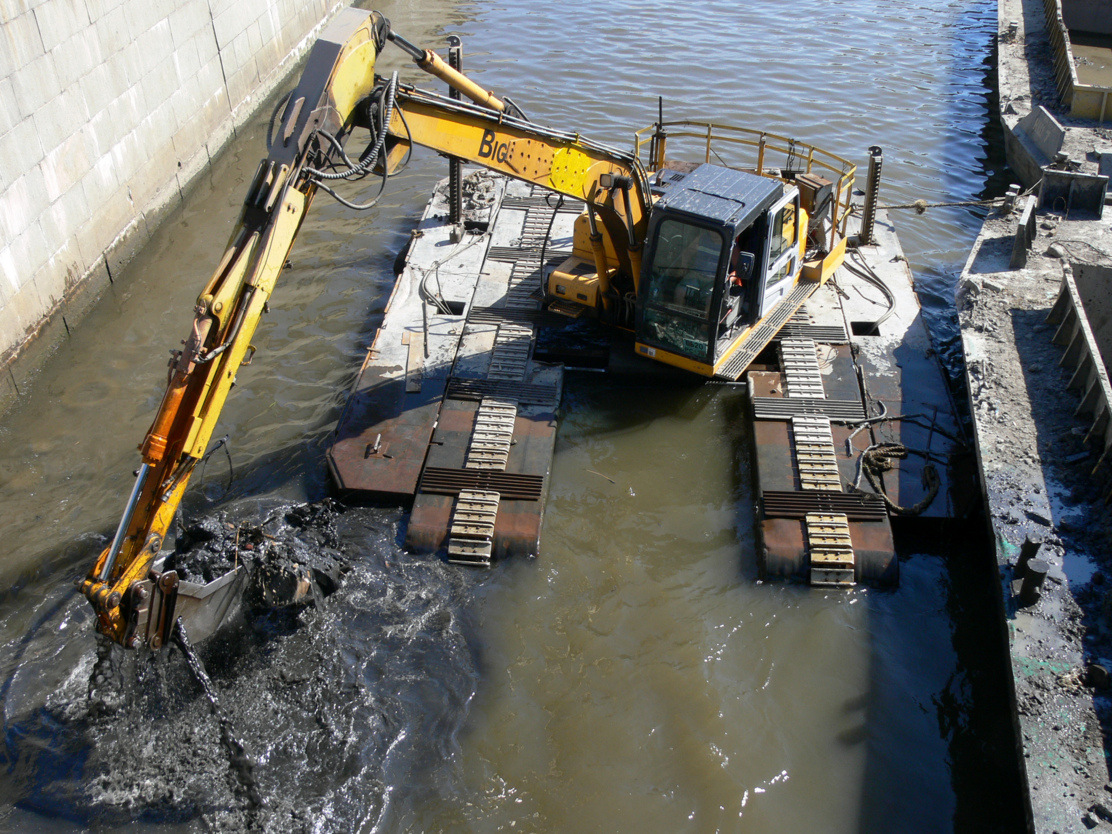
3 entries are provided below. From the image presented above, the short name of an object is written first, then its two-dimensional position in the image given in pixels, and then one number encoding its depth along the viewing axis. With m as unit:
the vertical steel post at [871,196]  11.82
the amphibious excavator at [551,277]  6.04
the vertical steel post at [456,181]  11.34
